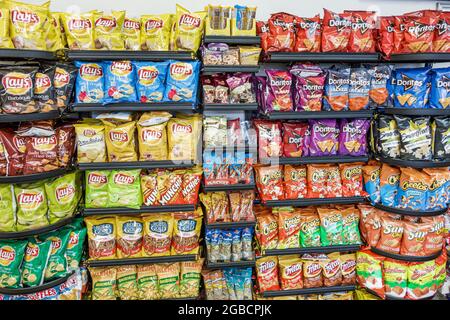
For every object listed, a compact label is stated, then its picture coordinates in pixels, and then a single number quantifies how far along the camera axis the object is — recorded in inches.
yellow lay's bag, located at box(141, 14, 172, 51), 83.9
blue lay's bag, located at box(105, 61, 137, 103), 83.6
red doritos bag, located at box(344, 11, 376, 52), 88.3
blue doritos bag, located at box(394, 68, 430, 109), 88.0
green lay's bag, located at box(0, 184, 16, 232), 81.0
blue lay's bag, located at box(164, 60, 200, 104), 84.7
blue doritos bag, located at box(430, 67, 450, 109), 87.6
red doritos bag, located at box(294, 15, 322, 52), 87.1
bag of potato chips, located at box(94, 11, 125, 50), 81.9
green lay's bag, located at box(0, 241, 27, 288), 84.2
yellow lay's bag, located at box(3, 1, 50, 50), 75.0
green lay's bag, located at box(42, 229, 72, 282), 88.4
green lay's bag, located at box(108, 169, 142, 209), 89.9
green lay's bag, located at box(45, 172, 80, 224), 85.7
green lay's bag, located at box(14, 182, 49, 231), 81.9
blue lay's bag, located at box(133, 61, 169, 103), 84.6
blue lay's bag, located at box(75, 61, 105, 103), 83.0
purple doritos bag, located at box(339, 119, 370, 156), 94.3
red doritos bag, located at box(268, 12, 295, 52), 86.2
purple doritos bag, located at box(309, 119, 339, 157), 93.6
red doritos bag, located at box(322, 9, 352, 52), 87.4
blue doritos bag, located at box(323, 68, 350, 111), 90.3
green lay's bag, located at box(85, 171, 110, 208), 89.7
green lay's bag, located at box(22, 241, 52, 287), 85.9
